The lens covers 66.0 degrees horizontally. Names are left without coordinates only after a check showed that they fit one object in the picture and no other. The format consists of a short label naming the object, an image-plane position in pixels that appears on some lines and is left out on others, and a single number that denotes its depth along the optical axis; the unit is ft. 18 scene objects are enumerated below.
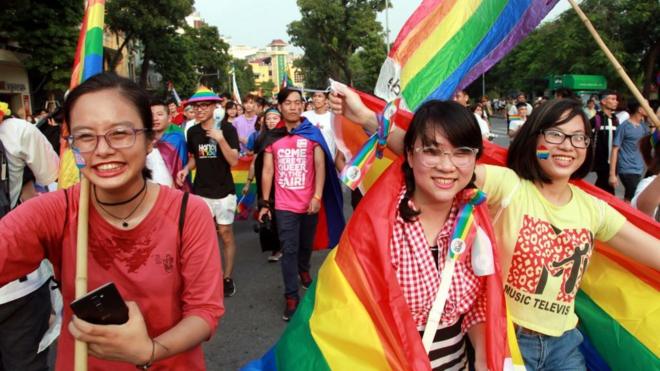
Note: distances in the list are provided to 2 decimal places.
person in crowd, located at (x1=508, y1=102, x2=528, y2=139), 25.06
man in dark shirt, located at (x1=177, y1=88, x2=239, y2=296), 15.67
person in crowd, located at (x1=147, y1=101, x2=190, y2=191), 13.62
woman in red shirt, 4.53
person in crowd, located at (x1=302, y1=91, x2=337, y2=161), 20.64
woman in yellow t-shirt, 6.47
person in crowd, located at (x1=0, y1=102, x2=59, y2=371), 7.76
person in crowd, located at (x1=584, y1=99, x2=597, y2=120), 40.10
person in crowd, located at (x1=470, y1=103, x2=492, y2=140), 30.20
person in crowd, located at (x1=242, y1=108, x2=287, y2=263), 14.88
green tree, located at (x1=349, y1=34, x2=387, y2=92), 157.38
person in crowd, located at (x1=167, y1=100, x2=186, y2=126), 26.10
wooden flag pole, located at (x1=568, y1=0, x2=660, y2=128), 7.26
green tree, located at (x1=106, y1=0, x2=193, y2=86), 89.40
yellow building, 490.08
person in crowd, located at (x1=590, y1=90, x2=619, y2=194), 22.43
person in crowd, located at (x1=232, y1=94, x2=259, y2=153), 29.55
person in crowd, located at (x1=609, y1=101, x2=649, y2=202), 21.12
